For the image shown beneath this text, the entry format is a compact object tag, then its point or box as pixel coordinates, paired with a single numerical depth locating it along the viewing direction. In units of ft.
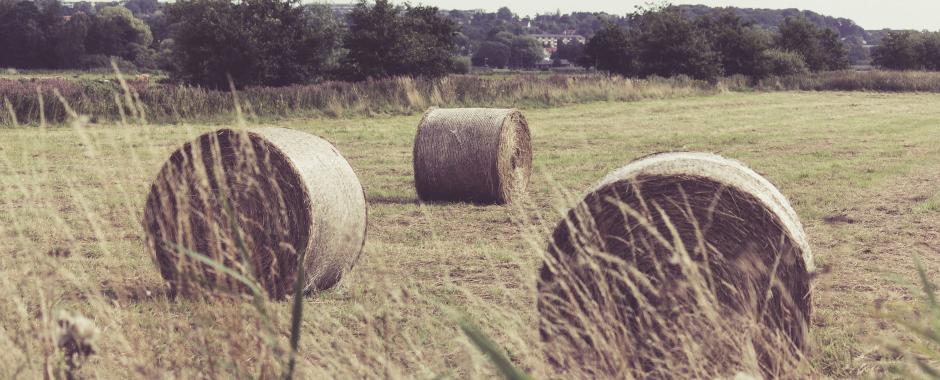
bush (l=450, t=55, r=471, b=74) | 306.47
